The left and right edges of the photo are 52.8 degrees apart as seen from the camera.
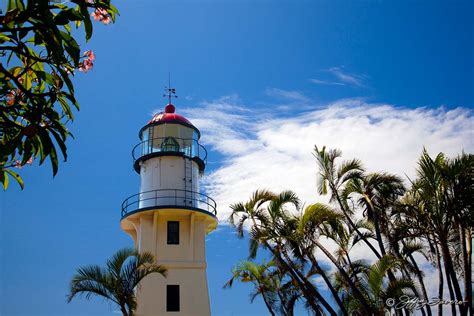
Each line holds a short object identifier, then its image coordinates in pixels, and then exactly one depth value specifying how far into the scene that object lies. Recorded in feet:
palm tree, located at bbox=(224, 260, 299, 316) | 70.64
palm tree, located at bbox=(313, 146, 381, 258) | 51.55
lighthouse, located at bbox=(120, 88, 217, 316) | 67.72
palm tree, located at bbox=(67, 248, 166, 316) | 50.67
